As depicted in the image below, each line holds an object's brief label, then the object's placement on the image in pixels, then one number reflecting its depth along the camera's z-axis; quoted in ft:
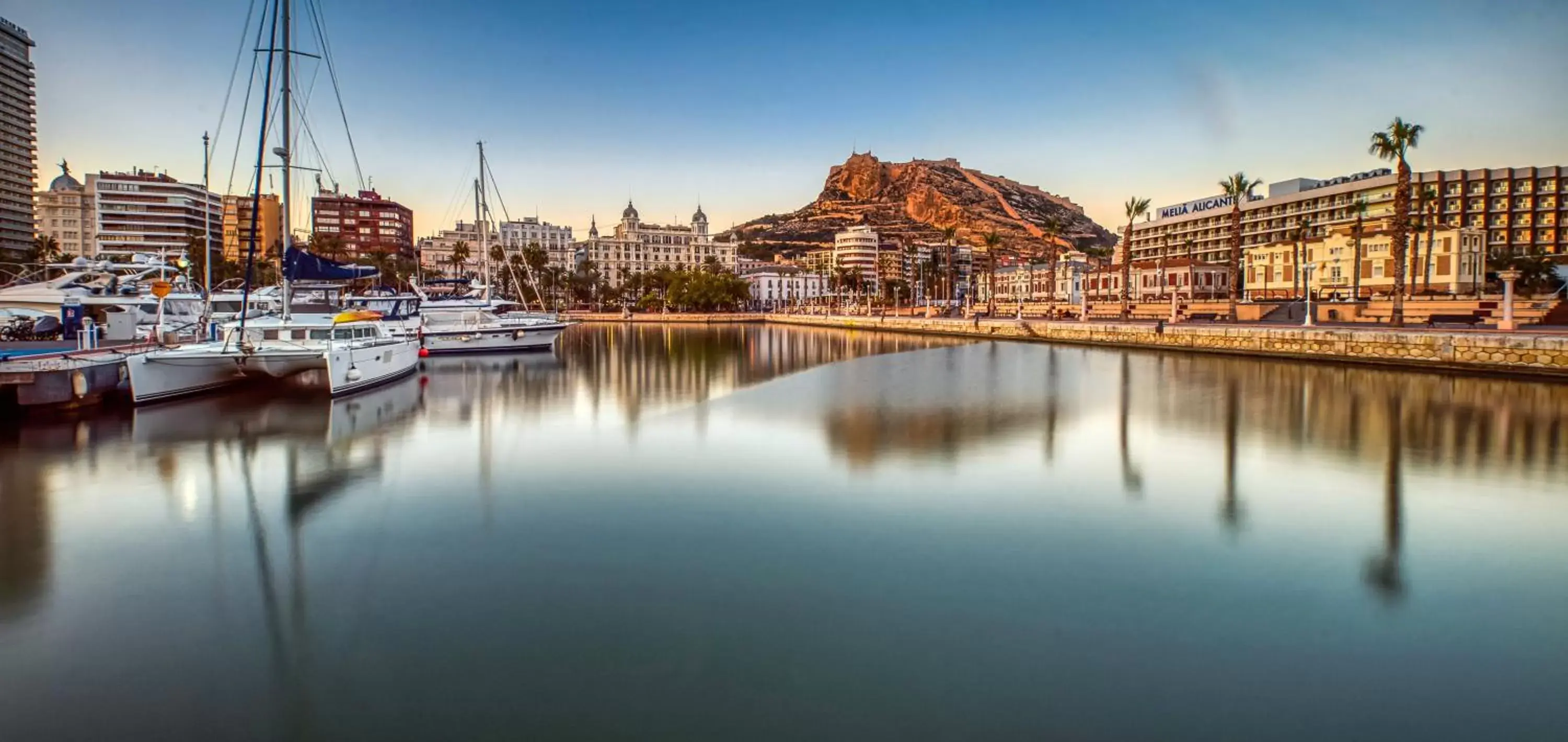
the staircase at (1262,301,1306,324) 153.28
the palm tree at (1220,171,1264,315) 154.61
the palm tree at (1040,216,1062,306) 232.28
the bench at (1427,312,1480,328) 118.93
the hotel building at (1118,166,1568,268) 297.74
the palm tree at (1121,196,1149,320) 181.27
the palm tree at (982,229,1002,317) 259.10
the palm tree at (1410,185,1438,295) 176.96
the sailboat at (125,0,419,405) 70.38
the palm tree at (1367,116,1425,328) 109.91
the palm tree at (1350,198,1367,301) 189.83
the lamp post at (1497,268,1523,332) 96.58
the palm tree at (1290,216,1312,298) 221.25
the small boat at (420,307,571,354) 132.46
